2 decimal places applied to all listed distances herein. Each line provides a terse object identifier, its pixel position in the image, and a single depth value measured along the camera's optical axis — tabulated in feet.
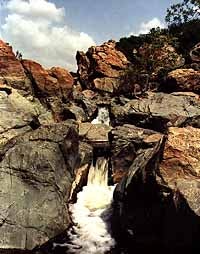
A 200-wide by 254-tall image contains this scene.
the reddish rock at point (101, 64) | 153.48
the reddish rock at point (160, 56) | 136.36
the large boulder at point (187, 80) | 114.01
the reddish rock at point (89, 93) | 140.60
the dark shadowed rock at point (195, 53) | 143.33
